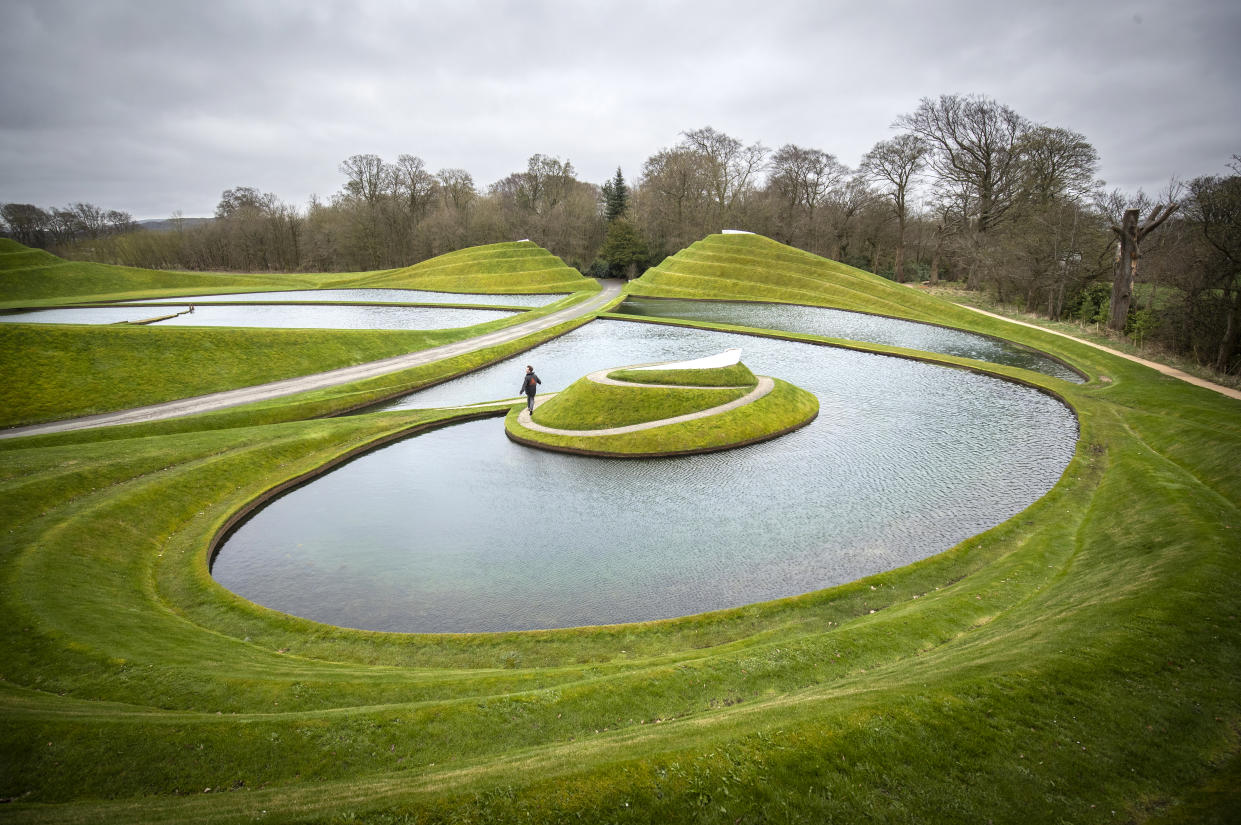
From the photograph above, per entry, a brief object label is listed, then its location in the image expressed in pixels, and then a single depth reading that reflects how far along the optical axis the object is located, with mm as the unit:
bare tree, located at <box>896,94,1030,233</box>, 63156
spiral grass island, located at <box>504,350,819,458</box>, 24562
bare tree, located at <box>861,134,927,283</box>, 71562
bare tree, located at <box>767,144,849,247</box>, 88312
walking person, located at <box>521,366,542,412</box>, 27609
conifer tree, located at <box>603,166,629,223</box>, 106188
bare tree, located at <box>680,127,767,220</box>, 101000
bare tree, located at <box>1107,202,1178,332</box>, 40562
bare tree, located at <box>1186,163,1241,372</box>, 29844
